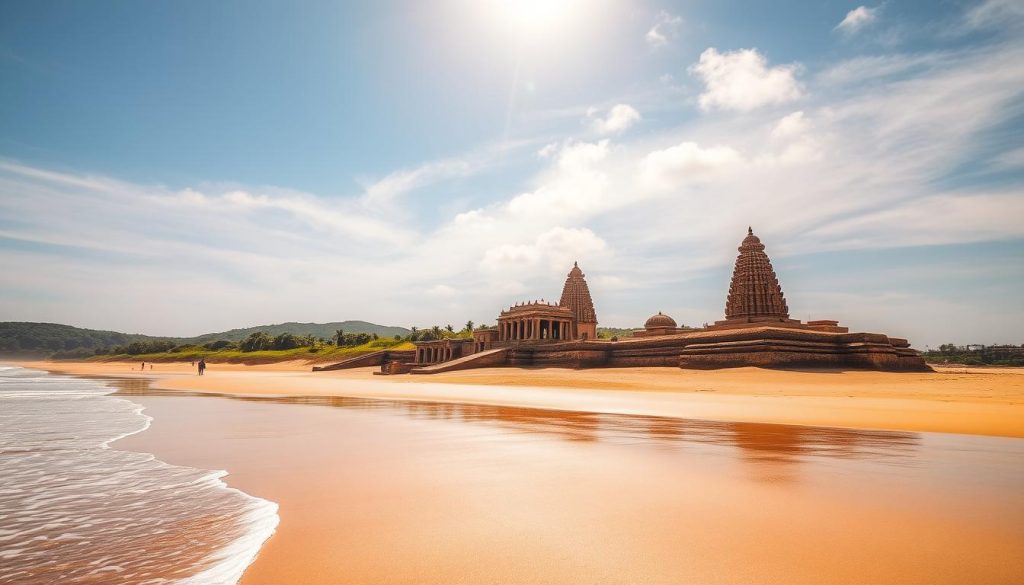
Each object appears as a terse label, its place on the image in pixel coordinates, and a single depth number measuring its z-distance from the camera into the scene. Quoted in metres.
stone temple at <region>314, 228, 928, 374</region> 37.88
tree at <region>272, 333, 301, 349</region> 111.06
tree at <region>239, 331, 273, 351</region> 111.41
